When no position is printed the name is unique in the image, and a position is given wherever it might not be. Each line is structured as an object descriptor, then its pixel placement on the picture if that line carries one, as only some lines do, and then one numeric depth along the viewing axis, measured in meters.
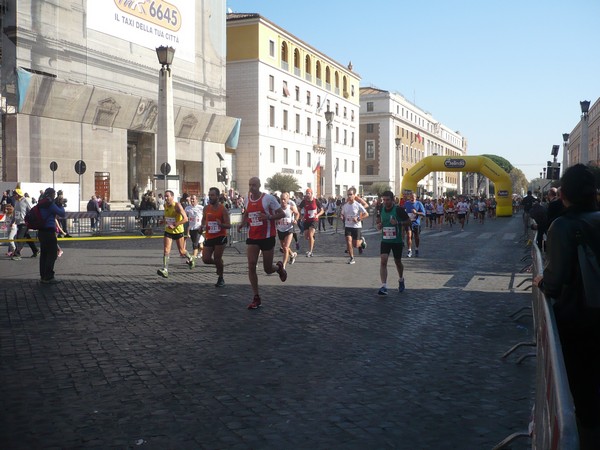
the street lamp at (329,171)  40.41
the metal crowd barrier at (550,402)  2.24
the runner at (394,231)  10.63
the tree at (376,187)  76.44
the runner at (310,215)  17.22
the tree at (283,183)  51.19
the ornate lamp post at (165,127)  23.70
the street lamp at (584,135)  29.69
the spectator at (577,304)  3.51
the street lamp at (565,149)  36.24
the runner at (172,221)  12.65
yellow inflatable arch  43.19
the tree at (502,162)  135.38
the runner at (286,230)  14.49
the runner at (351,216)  15.39
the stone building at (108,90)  30.08
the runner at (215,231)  11.21
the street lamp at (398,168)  59.44
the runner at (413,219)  17.50
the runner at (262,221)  9.55
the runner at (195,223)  16.06
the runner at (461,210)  33.91
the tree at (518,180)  149.30
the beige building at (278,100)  52.69
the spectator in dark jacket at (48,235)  11.46
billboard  34.81
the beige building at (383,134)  88.38
